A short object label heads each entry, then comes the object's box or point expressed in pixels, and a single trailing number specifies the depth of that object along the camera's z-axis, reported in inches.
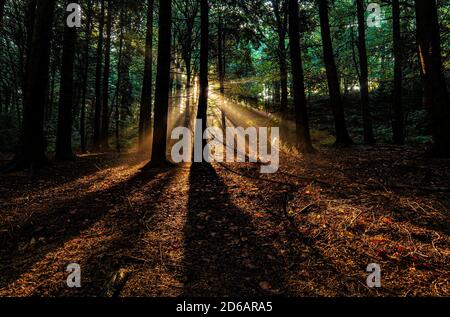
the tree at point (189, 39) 484.0
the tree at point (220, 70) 536.5
